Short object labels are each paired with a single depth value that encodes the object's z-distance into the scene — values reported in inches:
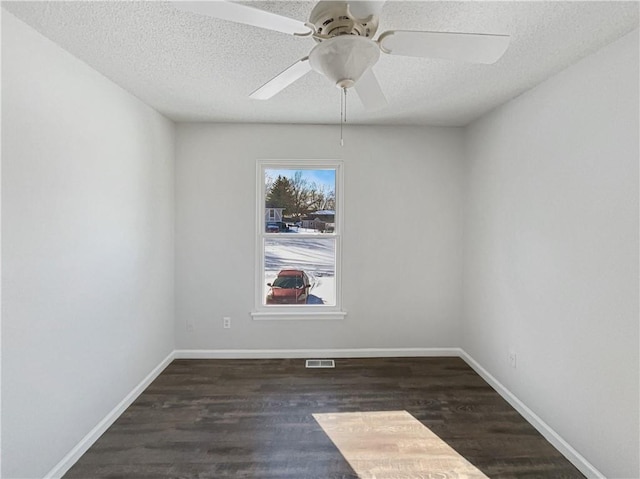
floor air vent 130.8
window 138.7
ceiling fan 46.2
